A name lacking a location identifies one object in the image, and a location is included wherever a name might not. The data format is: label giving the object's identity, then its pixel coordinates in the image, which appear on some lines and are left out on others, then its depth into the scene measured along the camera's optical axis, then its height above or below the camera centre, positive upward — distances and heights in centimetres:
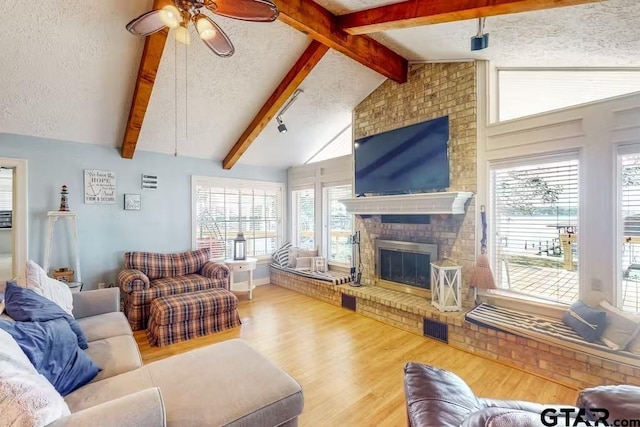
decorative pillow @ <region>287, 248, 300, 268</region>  538 -88
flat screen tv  334 +62
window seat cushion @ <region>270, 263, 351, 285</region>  438 -106
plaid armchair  345 -91
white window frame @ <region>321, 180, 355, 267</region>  521 -23
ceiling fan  176 +123
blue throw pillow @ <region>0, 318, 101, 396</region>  139 -73
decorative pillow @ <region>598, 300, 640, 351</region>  219 -93
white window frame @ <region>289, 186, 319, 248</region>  590 -26
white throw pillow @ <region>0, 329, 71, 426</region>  90 -61
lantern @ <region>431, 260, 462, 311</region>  316 -85
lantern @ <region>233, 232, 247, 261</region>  471 -65
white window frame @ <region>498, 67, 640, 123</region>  250 +124
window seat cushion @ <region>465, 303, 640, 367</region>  217 -105
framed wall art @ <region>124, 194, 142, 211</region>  417 +12
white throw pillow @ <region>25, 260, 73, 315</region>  205 -56
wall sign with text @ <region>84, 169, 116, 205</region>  389 +32
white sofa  114 -91
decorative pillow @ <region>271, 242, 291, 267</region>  555 -89
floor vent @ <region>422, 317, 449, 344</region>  308 -131
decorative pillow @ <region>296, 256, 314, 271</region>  516 -95
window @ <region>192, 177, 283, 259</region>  496 -8
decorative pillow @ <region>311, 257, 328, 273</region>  503 -96
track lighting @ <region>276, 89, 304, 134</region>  385 +142
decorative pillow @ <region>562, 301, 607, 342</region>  230 -92
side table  460 -89
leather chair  65 -64
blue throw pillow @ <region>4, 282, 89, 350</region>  168 -58
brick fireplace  321 +104
